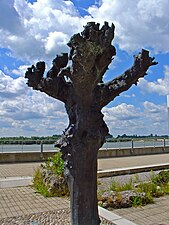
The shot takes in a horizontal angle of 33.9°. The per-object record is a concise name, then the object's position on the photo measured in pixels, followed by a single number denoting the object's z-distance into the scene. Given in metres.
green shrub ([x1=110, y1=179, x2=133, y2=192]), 7.50
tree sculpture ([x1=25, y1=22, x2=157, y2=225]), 3.63
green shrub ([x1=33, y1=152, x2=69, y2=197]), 7.66
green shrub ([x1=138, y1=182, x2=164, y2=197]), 7.49
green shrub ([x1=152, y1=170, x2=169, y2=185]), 8.68
